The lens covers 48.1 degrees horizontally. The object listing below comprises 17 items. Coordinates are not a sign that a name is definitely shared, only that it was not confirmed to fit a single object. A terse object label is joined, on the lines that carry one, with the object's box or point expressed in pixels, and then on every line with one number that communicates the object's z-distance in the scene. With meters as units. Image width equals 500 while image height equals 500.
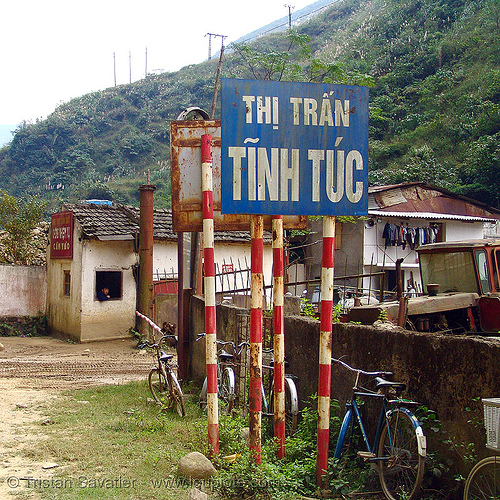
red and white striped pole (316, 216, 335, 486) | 4.95
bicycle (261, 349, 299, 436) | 6.30
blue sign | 5.02
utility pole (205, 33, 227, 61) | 24.32
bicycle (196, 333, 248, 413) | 7.33
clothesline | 23.09
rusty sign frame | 5.74
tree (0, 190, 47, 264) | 20.98
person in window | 17.34
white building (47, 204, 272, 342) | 17.19
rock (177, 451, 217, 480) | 5.00
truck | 8.03
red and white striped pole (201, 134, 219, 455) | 5.33
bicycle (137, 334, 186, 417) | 7.70
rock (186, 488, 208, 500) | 4.41
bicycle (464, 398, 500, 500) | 3.59
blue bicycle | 4.21
